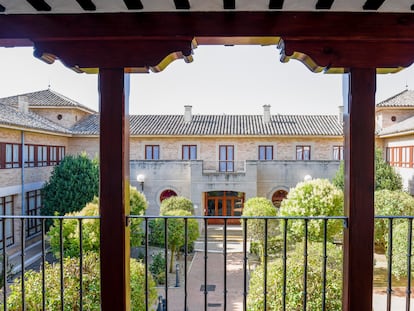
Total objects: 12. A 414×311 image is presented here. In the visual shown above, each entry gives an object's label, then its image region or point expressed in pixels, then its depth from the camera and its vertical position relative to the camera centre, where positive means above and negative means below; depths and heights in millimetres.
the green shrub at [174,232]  10133 -2452
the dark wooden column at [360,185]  1924 -178
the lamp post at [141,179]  14195 -1085
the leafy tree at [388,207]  9594 -1547
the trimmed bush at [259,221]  9906 -2005
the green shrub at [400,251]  7898 -2355
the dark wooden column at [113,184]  1963 -180
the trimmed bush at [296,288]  4309 -1776
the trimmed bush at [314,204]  9320 -1427
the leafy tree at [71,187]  12602 -1278
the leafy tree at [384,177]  13162 -900
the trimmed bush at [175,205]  12195 -1880
